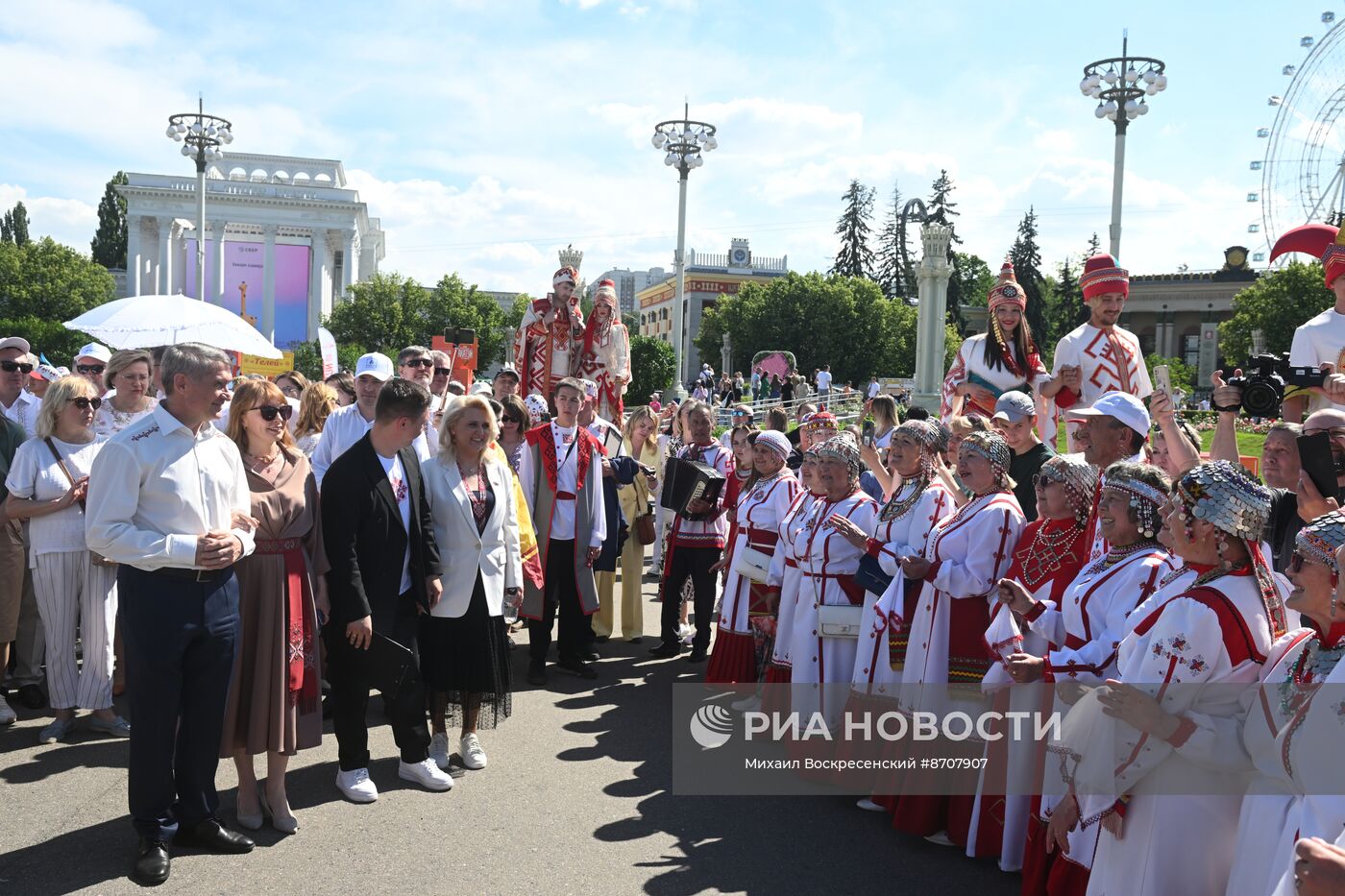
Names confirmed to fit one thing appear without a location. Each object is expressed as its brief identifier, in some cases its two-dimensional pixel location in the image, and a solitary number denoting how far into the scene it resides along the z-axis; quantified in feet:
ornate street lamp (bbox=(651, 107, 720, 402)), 80.23
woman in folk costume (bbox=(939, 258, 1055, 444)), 22.47
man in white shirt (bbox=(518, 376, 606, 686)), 24.97
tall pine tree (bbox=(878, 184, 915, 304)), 256.52
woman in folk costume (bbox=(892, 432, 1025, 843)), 14.69
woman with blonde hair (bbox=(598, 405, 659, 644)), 28.73
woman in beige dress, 14.89
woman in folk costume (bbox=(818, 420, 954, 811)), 15.75
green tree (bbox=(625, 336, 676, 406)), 124.36
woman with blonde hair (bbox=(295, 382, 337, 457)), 23.70
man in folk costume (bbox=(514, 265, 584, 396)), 34.09
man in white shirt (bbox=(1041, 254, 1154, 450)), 20.75
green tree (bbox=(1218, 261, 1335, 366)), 172.67
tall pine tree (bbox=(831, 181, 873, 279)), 260.42
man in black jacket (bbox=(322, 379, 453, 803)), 15.72
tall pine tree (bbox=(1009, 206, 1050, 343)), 213.87
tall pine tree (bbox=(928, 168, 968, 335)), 224.04
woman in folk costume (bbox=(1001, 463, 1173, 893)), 11.21
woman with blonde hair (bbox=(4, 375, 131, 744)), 18.97
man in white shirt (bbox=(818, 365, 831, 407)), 133.16
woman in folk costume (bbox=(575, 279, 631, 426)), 34.65
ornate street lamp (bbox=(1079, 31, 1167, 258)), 54.13
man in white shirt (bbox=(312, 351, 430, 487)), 21.83
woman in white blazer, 17.60
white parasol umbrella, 25.05
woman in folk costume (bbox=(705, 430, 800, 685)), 20.95
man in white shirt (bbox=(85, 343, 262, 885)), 13.10
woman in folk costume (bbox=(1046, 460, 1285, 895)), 9.35
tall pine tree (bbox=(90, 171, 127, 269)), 274.16
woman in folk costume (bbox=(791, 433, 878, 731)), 17.72
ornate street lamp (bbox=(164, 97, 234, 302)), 91.15
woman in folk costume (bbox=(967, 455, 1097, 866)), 13.34
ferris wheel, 124.36
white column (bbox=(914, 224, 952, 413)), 101.86
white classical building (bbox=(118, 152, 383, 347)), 242.58
